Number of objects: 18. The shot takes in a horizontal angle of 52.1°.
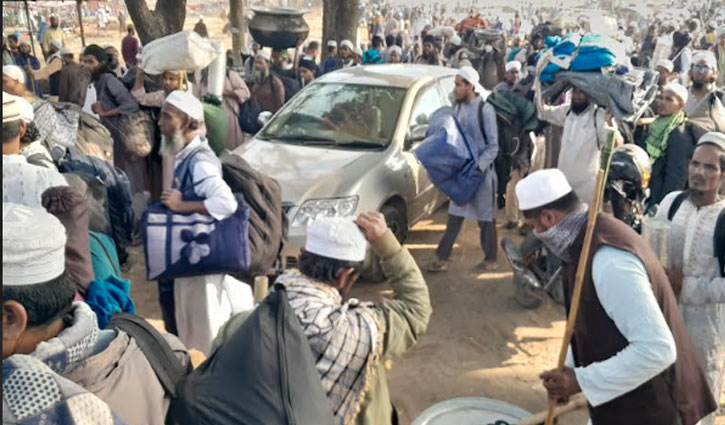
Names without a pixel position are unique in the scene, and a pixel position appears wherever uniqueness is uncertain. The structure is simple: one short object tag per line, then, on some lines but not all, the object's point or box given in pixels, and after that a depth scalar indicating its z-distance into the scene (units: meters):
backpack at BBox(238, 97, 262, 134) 9.25
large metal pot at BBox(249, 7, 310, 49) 13.73
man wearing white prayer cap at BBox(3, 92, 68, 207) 3.69
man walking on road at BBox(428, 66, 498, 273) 6.75
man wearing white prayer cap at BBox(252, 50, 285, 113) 10.43
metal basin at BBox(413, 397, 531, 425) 3.89
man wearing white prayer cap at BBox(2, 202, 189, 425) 1.83
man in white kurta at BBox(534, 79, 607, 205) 6.24
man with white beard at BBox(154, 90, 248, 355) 4.16
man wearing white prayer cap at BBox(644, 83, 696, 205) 6.15
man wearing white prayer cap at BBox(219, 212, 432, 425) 2.69
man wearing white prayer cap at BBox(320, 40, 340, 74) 13.95
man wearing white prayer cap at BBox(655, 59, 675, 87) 10.30
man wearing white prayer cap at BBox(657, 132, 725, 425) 3.62
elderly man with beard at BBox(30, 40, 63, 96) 12.06
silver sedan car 6.32
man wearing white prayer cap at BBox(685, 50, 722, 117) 8.09
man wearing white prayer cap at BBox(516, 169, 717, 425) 2.71
